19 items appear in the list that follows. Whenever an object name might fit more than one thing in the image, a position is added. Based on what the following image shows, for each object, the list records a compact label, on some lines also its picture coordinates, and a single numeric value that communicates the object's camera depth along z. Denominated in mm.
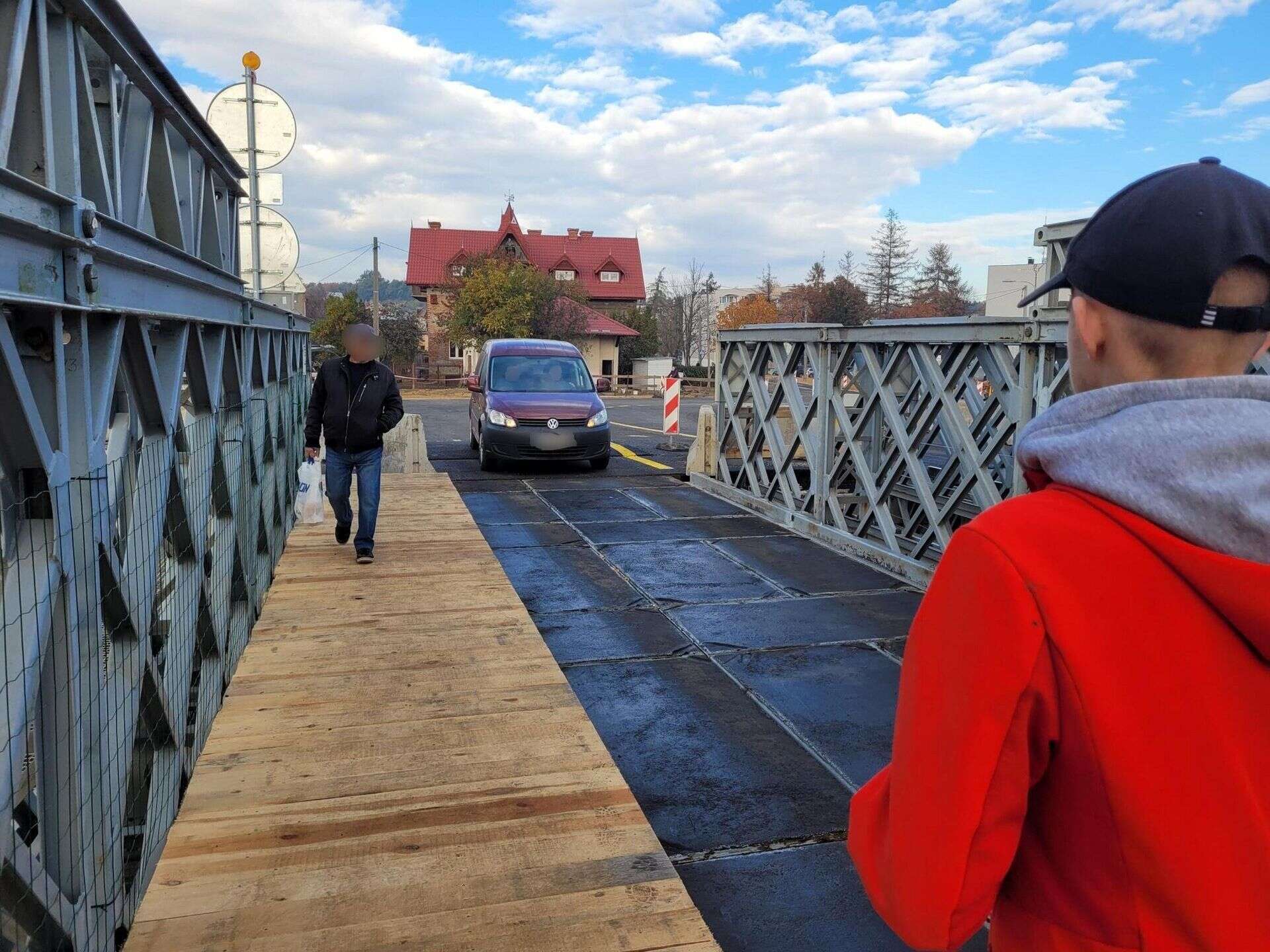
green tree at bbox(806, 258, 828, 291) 84312
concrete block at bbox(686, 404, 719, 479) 12492
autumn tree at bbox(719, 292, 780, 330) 69875
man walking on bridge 7129
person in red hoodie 1011
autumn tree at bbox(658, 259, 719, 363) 76312
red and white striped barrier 16781
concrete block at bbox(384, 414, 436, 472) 12703
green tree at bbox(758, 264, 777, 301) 81250
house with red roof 59000
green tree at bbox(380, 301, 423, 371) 53000
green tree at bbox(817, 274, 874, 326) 67562
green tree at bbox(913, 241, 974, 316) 91750
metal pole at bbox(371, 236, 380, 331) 46781
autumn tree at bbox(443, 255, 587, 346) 46938
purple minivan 13469
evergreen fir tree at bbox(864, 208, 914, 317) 90000
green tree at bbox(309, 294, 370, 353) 51469
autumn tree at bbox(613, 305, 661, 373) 60750
